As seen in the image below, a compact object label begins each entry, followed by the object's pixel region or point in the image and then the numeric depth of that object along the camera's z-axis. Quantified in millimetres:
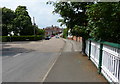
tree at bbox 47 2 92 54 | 7647
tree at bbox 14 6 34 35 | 29438
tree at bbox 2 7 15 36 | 28555
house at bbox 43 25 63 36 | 101145
